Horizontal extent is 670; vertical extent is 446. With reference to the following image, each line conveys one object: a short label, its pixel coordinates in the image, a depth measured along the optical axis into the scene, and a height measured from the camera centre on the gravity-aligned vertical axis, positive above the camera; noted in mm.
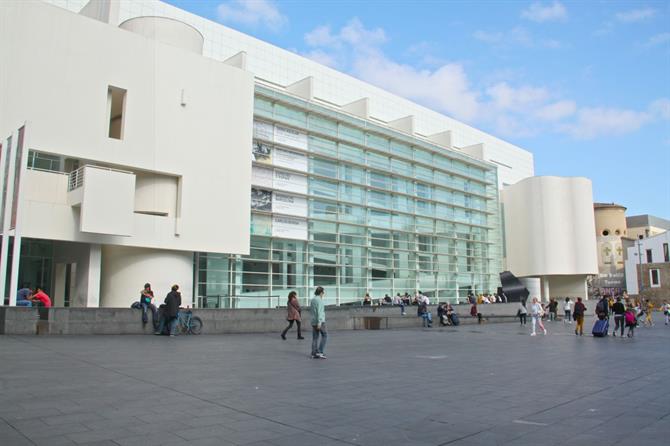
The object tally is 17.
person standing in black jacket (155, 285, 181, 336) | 17625 -468
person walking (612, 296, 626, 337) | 20188 -635
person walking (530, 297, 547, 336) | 22225 -630
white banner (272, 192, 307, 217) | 36281 +6055
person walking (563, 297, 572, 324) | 31900 -895
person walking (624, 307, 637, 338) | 19578 -897
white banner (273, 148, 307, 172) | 36656 +9164
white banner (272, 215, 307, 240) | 36188 +4502
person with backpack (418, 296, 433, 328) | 28562 -1091
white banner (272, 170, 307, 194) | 36531 +7627
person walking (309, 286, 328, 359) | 12156 -633
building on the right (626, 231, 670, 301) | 72812 +3596
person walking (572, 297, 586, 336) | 21109 -779
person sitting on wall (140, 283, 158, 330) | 18609 -428
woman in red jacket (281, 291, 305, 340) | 18016 -531
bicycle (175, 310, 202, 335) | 19219 -1003
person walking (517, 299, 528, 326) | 30609 -1074
